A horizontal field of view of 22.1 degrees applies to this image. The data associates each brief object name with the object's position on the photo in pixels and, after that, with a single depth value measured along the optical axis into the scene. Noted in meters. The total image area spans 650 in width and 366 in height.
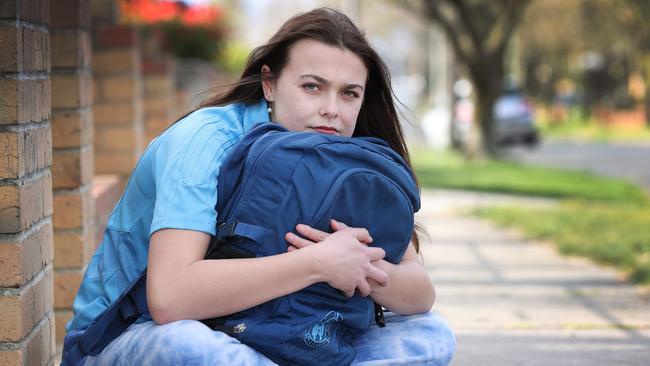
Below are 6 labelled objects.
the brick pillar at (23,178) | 4.02
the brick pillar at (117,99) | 9.01
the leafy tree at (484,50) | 28.83
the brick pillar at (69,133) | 5.96
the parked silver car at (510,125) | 39.03
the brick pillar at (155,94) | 11.54
